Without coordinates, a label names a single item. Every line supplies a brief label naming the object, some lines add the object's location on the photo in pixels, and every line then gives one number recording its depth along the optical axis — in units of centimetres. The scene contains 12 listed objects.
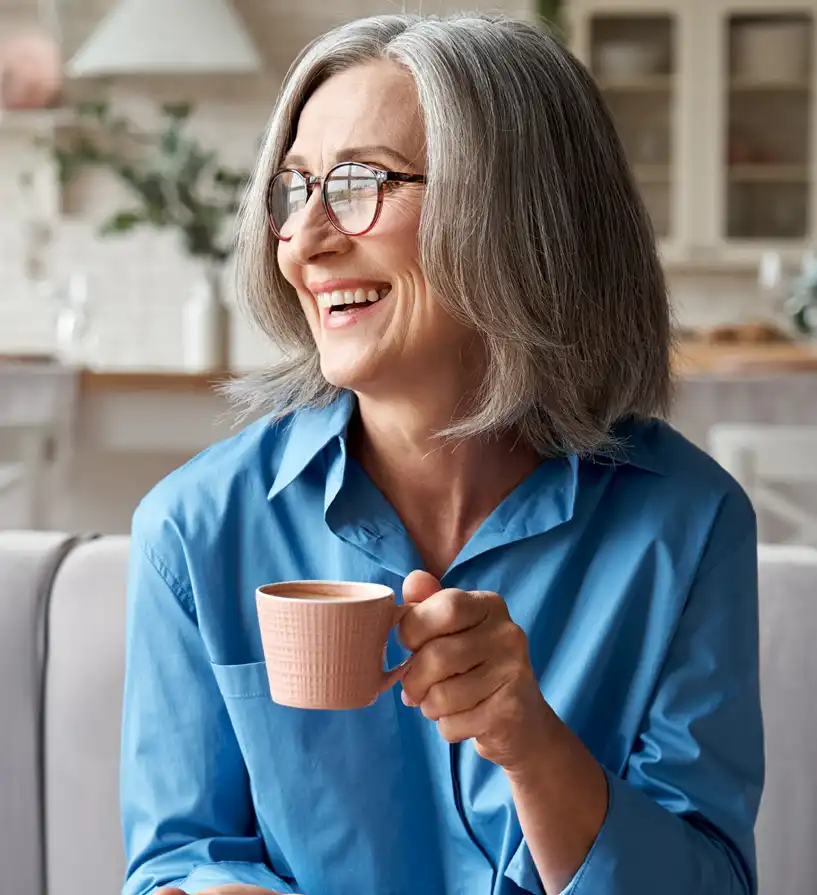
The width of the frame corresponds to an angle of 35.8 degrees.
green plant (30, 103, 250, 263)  331
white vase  332
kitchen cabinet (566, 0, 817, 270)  548
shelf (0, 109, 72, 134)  551
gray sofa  123
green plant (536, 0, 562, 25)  532
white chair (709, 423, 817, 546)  241
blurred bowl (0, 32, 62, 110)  551
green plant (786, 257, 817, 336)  334
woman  100
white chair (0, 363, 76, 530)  284
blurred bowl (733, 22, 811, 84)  548
